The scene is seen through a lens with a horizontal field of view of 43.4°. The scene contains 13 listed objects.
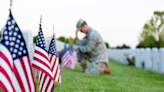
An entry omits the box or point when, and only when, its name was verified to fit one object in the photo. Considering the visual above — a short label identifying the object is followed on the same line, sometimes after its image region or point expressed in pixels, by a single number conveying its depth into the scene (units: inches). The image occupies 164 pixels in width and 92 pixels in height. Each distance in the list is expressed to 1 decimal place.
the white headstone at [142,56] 508.7
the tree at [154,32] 1791.7
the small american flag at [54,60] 179.9
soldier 334.6
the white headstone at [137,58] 542.6
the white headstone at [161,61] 375.6
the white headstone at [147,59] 463.7
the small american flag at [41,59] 141.5
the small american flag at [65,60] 374.3
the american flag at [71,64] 410.3
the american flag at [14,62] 109.3
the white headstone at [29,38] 308.7
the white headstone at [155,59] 420.2
